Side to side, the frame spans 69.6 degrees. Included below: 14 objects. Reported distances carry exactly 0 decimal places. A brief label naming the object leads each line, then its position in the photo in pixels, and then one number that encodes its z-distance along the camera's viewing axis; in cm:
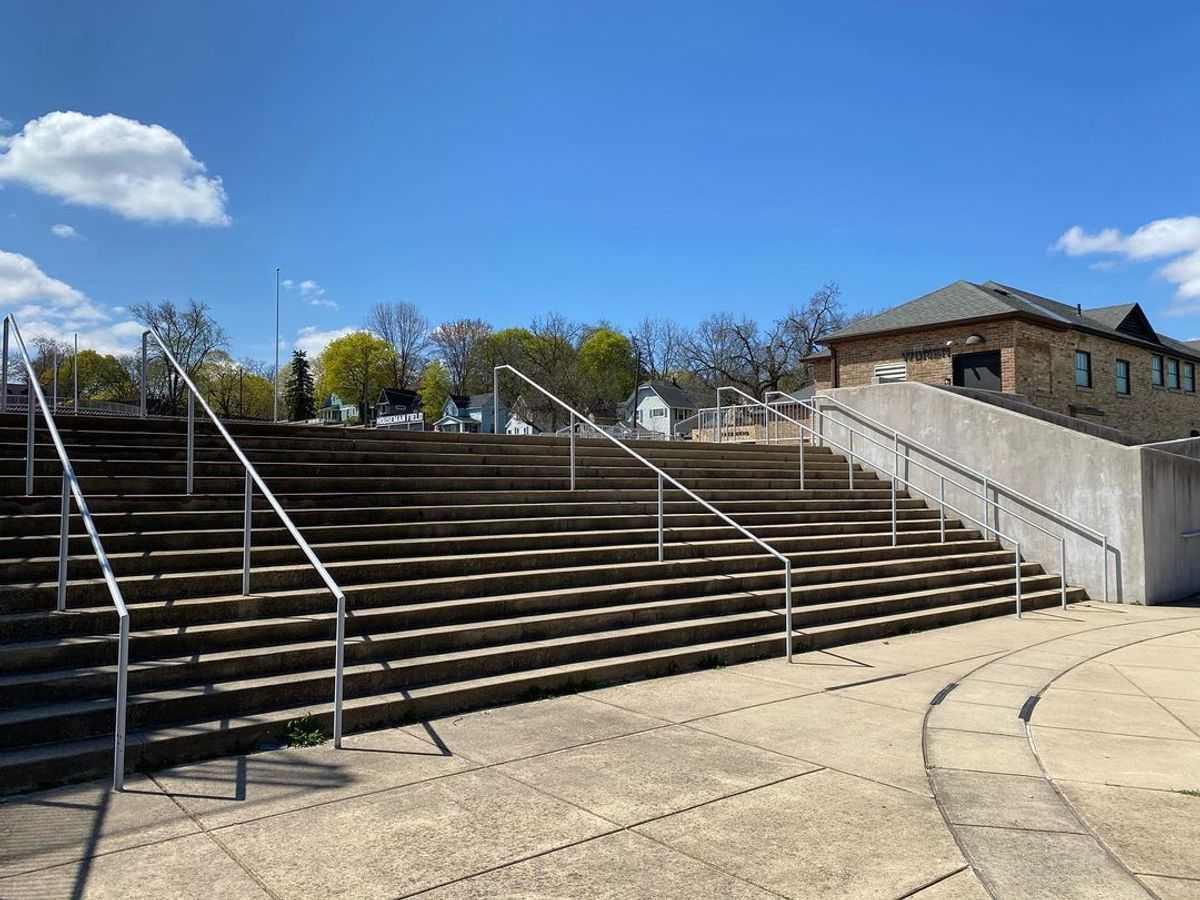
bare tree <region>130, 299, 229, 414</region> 5106
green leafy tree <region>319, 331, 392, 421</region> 7962
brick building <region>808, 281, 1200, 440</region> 2472
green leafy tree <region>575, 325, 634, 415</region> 7088
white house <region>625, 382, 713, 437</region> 7288
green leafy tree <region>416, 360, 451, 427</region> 7938
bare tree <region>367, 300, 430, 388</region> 8600
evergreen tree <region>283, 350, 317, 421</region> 6662
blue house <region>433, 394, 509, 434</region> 6975
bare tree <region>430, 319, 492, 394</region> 8388
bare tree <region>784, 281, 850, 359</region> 6475
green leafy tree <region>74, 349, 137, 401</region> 5741
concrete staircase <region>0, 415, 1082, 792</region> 537
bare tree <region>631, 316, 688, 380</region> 8619
